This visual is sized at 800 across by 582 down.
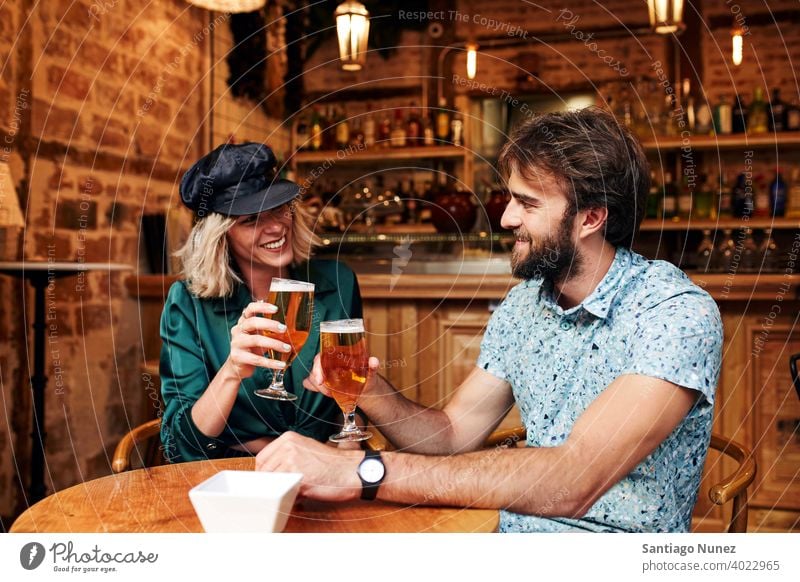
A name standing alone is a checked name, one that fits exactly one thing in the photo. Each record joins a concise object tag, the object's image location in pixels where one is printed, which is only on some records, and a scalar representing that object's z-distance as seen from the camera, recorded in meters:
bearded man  1.08
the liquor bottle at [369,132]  4.43
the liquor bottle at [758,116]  3.95
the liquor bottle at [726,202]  3.97
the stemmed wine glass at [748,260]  3.02
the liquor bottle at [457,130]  4.40
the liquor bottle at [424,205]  4.27
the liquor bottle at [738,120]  4.01
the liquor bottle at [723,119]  4.02
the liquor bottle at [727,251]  3.12
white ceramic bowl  0.83
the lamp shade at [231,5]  2.66
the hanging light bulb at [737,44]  2.85
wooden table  1.04
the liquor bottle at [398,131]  4.29
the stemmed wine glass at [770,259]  3.09
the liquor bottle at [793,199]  3.89
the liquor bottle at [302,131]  4.77
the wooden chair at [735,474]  1.29
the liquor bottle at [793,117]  3.90
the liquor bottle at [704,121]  3.91
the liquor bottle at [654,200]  4.05
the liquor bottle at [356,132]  4.59
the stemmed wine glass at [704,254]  3.19
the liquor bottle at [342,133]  4.55
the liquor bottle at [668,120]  3.96
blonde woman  1.61
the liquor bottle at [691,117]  3.98
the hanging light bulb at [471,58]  2.82
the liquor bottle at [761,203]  3.94
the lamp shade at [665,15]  2.34
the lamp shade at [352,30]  2.28
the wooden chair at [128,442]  1.49
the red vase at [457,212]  3.26
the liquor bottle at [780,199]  3.96
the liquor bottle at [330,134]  4.52
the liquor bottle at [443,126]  4.44
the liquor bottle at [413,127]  4.38
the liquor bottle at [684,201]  4.03
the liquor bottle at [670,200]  4.07
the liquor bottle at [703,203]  3.96
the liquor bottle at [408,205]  4.50
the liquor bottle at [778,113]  3.95
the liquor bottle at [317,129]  4.47
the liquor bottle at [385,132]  4.40
